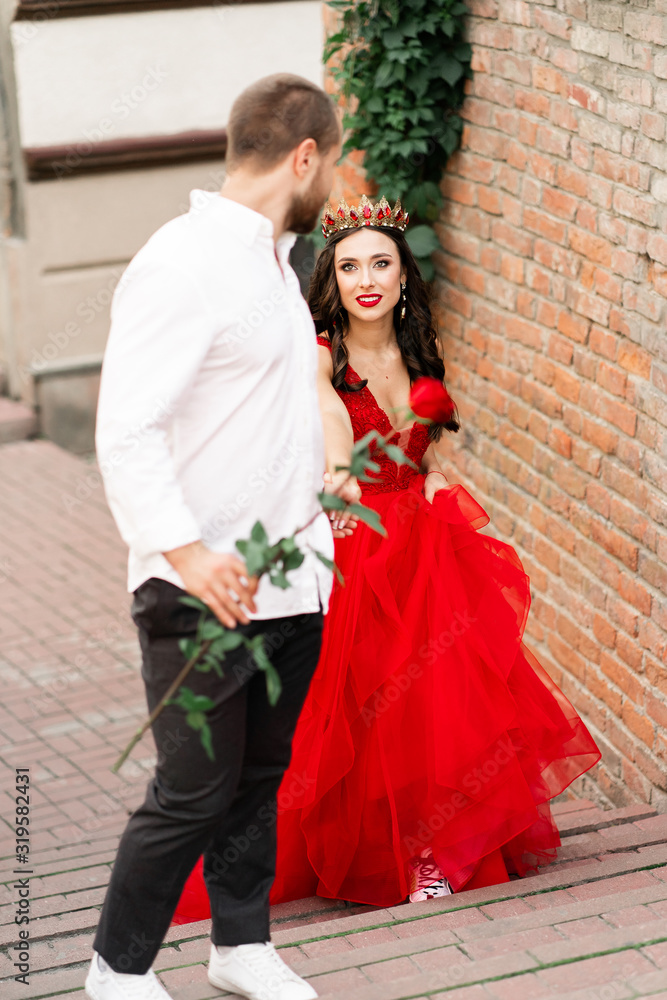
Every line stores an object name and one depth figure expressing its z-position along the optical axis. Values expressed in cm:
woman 590
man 370
